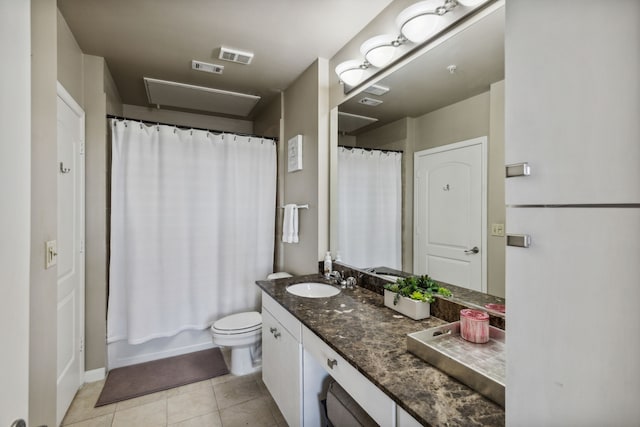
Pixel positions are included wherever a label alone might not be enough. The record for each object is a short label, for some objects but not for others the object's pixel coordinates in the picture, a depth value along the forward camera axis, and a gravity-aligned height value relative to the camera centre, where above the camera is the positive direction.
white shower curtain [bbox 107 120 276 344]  2.46 -0.11
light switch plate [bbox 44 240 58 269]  1.24 -0.17
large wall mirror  1.24 +0.31
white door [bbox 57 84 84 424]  1.86 -0.24
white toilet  2.29 -0.96
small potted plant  1.44 -0.40
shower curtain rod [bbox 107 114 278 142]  2.46 +0.80
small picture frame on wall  2.63 +0.56
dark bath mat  2.19 -1.29
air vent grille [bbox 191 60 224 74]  2.43 +1.23
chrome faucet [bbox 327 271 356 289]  2.05 -0.46
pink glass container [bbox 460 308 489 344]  1.14 -0.43
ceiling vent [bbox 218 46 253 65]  2.24 +1.23
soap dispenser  2.29 -0.38
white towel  2.62 -0.09
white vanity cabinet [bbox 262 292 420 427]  0.97 -0.71
